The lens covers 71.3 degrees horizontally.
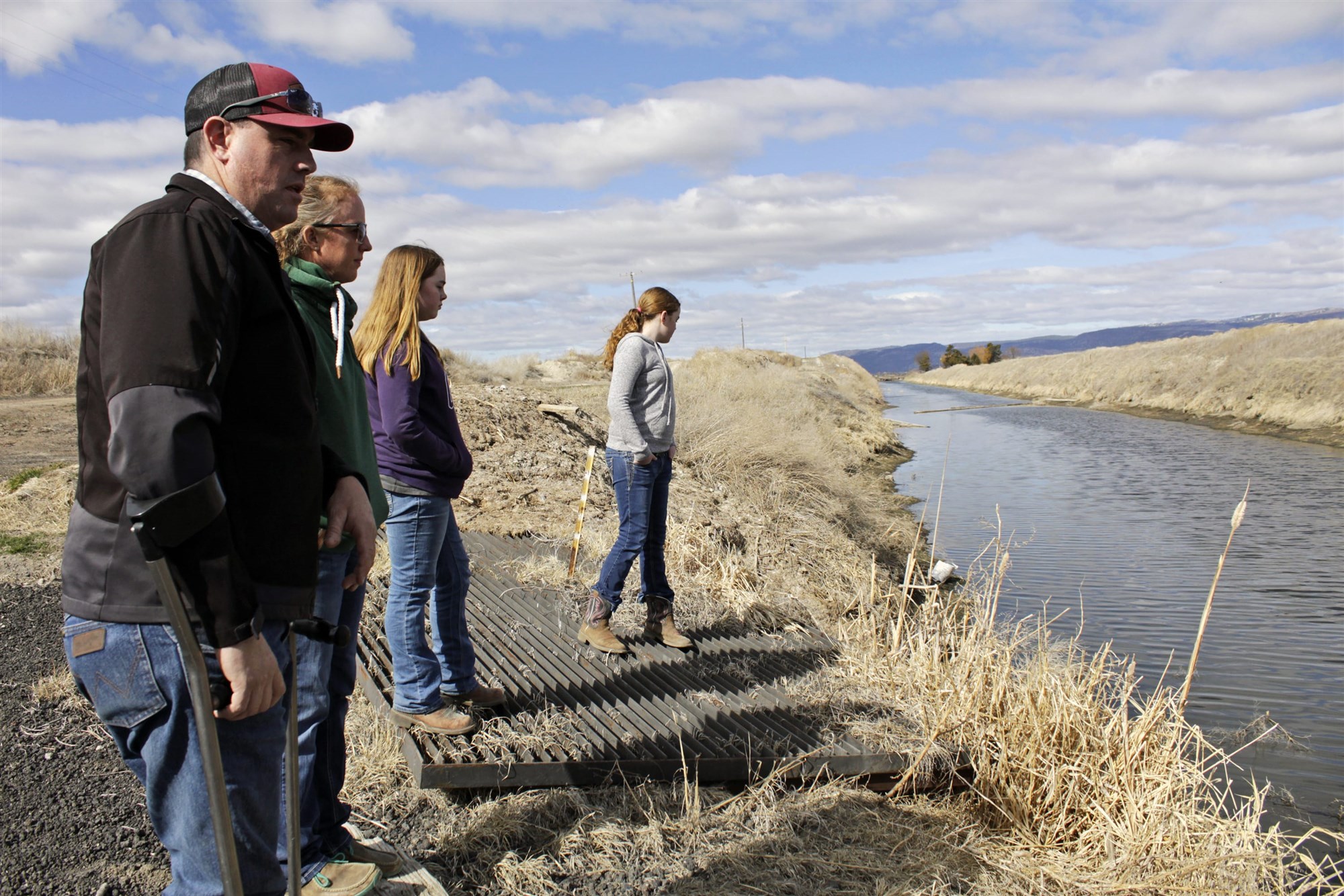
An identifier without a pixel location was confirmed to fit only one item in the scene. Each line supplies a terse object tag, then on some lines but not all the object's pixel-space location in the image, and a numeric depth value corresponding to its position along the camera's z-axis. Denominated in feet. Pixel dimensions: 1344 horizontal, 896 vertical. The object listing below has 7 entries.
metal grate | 12.42
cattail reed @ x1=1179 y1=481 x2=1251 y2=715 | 10.48
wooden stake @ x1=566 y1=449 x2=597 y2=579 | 21.24
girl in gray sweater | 15.97
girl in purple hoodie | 11.49
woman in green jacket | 8.05
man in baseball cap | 5.22
